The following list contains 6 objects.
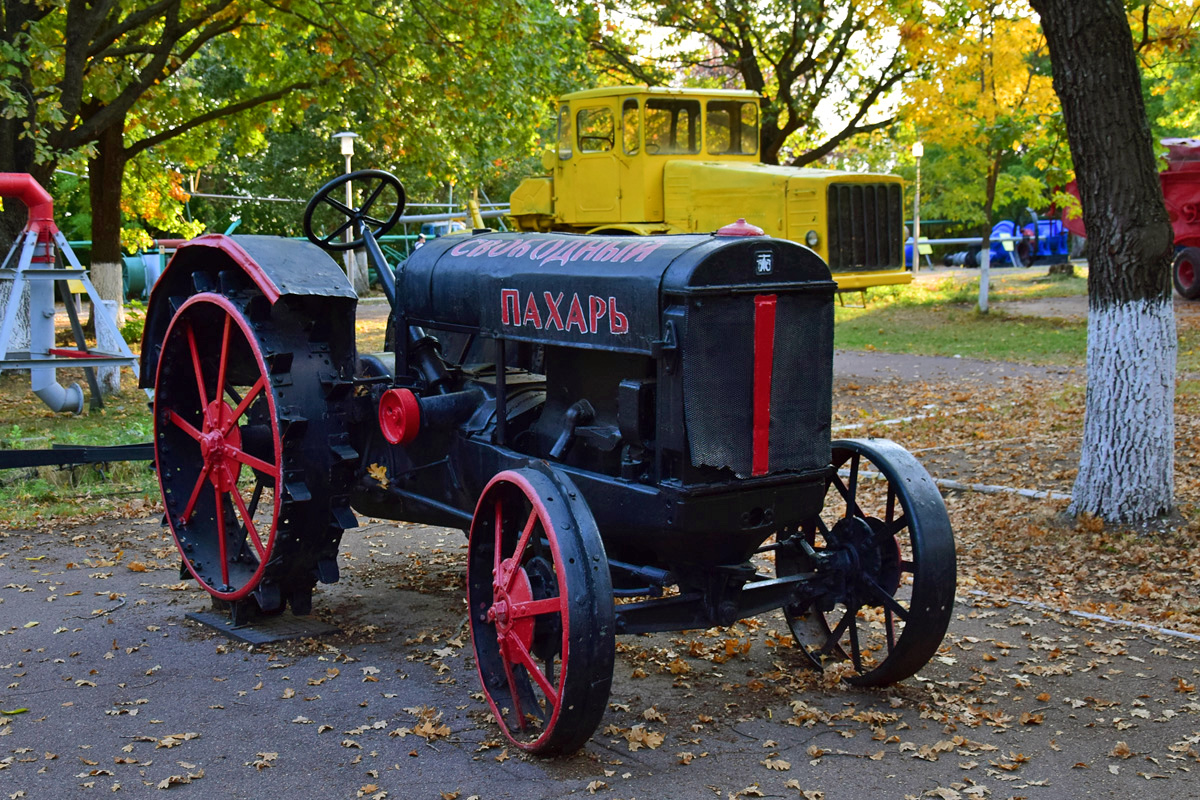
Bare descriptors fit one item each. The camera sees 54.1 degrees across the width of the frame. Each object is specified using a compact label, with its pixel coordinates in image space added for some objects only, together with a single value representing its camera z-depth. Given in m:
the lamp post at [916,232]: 27.86
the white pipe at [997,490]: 7.44
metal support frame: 10.27
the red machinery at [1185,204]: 19.92
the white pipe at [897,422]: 10.36
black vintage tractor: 3.90
